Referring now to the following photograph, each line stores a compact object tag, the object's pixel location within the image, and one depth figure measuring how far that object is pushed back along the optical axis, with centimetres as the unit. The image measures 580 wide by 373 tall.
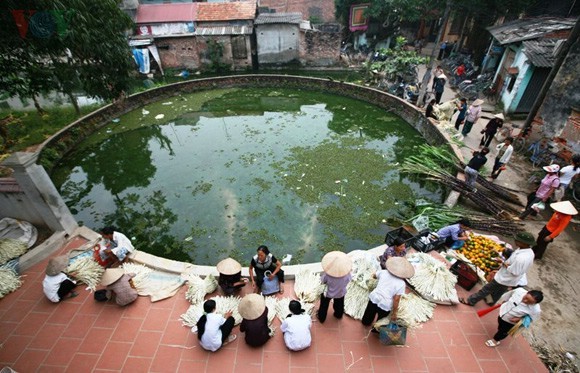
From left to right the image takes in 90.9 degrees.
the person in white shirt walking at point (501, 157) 741
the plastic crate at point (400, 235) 577
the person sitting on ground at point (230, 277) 471
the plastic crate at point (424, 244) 563
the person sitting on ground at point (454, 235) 544
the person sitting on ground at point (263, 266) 468
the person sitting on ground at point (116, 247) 525
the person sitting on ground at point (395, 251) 463
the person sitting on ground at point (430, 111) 1086
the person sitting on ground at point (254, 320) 379
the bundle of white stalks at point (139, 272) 504
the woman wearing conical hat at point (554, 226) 501
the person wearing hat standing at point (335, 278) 392
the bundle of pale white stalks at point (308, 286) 481
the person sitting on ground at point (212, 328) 392
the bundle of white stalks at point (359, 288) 460
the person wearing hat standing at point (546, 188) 627
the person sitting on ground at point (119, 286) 446
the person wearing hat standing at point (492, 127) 893
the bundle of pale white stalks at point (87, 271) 507
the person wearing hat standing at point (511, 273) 399
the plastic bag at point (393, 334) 384
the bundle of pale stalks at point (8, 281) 496
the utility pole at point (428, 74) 1020
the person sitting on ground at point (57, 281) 460
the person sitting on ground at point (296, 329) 395
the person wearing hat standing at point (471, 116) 968
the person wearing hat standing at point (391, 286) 374
